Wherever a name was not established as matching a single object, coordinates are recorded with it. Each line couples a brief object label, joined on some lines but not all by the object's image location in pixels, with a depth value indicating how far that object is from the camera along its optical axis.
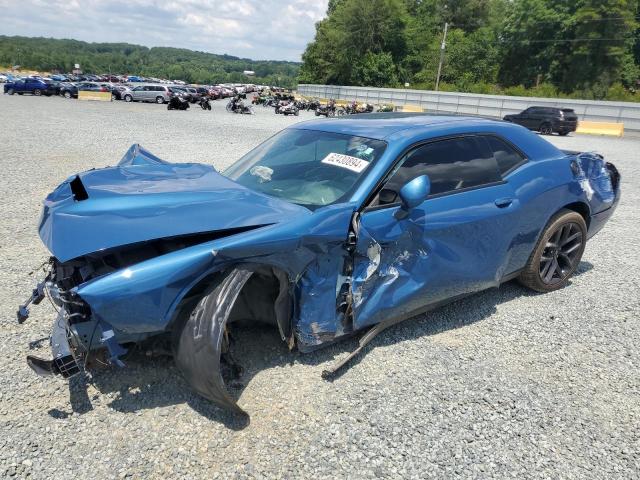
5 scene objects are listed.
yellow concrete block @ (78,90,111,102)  35.44
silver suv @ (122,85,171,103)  35.25
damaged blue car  2.32
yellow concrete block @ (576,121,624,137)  25.00
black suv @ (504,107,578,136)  22.75
